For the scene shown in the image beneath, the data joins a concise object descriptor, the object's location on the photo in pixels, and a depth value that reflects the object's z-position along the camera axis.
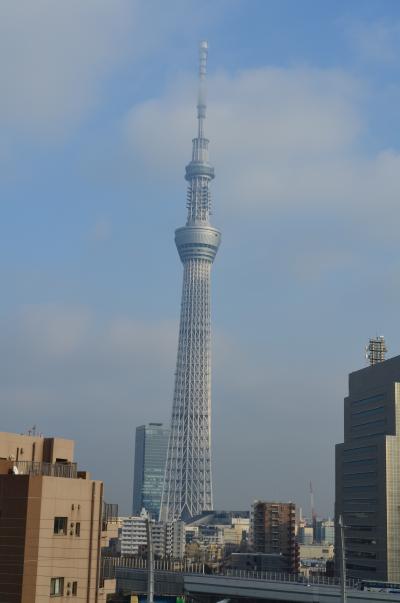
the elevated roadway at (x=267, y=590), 90.25
